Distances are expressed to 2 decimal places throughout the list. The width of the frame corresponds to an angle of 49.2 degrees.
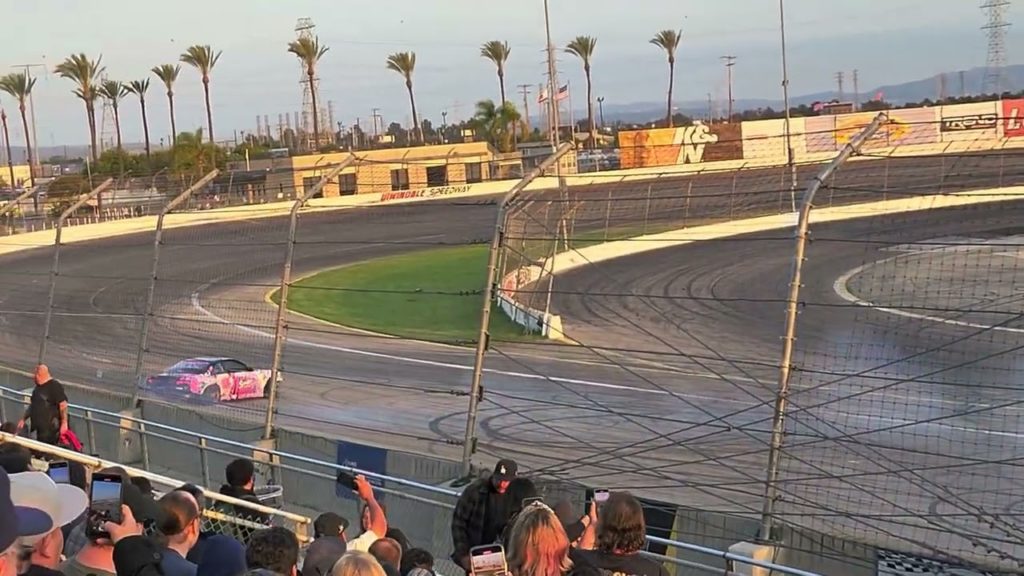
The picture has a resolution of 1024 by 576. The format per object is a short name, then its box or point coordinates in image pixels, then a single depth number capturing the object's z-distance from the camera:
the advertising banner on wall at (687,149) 57.22
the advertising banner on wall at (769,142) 56.25
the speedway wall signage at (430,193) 53.59
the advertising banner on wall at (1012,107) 55.97
